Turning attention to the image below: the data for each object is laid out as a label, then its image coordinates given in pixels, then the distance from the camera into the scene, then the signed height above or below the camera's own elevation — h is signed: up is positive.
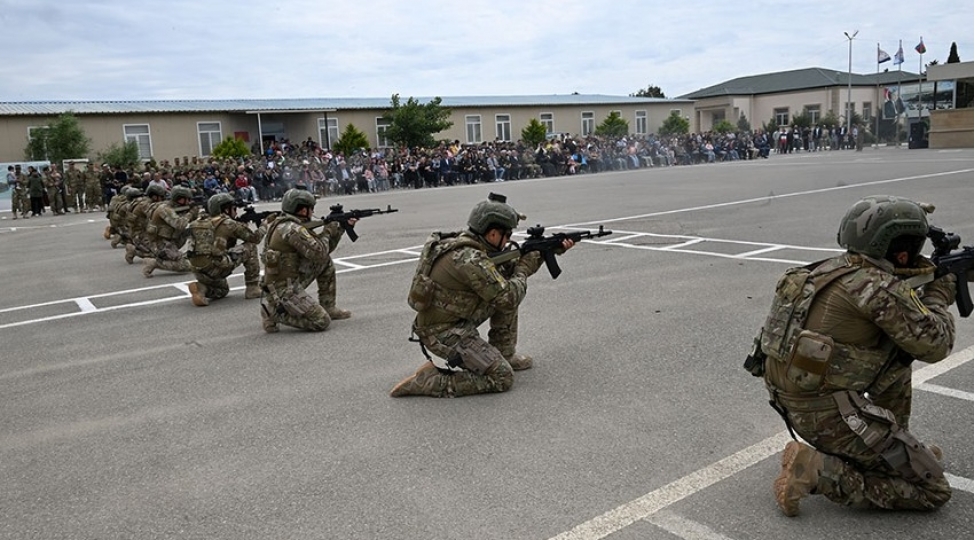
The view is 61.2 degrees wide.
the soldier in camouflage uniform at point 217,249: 10.30 -0.85
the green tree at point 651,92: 104.31 +7.79
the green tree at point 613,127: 53.59 +1.86
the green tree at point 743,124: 70.31 +2.02
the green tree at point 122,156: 35.78 +1.36
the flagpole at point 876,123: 58.44 +1.20
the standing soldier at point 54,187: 27.97 +0.12
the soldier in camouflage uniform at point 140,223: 14.41 -0.66
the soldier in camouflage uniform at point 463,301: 5.96 -1.00
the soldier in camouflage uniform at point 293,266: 8.45 -0.95
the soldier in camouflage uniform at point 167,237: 13.05 -0.85
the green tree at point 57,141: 35.19 +2.09
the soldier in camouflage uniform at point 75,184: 28.75 +0.18
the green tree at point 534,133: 49.28 +1.66
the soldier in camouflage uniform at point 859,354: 3.76 -0.99
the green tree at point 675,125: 57.56 +1.84
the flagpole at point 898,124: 57.37 +0.99
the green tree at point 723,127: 59.50 +1.58
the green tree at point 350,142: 41.97 +1.51
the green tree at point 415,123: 44.09 +2.38
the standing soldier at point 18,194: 27.33 -0.04
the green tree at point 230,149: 38.22 +1.43
